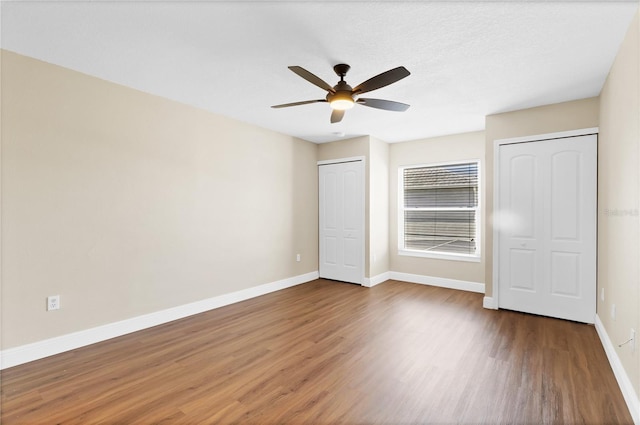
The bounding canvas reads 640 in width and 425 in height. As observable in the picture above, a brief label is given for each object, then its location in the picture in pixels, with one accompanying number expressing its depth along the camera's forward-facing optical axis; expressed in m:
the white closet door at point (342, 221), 5.37
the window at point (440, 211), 5.10
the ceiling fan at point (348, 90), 2.30
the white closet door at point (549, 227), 3.49
